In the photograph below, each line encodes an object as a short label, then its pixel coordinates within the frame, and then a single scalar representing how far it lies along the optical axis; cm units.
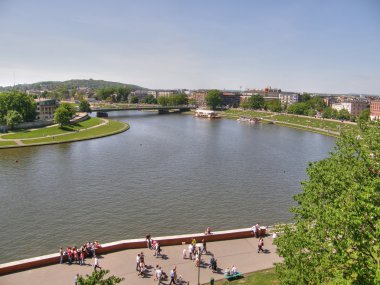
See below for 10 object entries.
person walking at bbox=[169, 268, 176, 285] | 1938
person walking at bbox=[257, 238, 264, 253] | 2367
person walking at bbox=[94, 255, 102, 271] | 2078
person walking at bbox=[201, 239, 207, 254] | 2309
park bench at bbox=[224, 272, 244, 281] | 2012
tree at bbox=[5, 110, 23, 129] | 8086
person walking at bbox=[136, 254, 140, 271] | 2041
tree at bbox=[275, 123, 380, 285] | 1266
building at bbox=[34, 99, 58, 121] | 10050
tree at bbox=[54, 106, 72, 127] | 8750
